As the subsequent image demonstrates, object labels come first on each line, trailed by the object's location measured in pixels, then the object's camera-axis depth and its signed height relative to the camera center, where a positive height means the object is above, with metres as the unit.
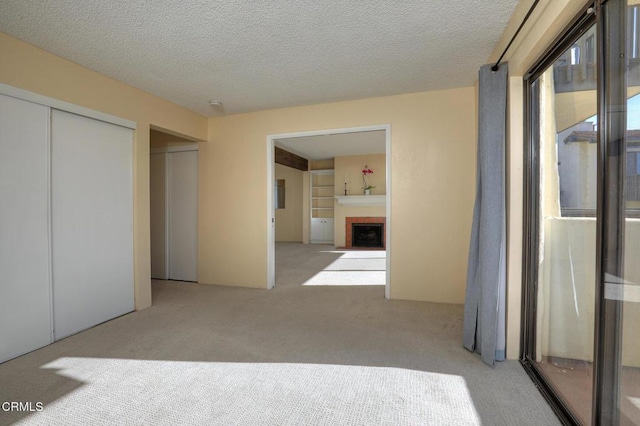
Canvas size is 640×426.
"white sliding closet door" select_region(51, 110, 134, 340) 2.64 -0.14
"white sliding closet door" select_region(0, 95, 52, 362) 2.25 -0.17
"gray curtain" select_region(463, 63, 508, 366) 2.16 -0.07
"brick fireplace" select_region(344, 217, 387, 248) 8.37 -0.43
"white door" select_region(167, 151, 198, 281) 4.55 -0.12
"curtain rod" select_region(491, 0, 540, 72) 1.64 +1.07
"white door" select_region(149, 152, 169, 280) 4.68 -0.03
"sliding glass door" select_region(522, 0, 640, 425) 1.17 -0.06
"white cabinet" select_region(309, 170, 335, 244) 9.15 +0.03
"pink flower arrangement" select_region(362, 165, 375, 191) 8.12 +0.84
